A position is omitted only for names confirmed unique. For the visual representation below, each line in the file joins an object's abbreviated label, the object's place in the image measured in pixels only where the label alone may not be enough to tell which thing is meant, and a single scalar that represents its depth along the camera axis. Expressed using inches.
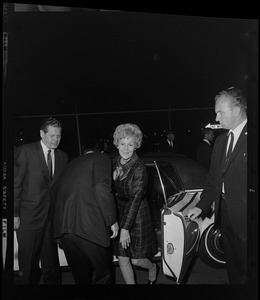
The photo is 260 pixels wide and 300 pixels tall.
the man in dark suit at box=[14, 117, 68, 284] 132.0
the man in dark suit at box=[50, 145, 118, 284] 134.0
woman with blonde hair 135.8
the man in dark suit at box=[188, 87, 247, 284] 140.4
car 136.5
